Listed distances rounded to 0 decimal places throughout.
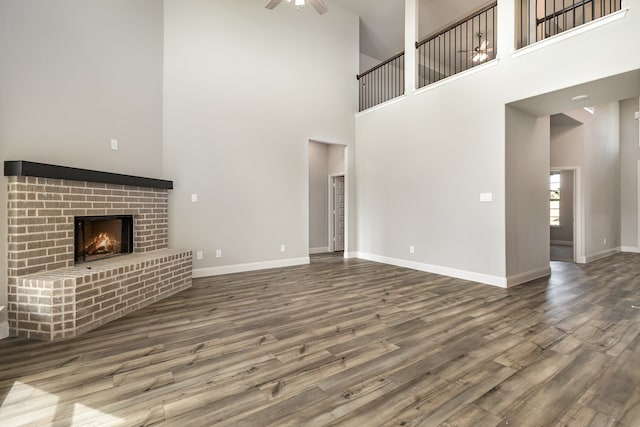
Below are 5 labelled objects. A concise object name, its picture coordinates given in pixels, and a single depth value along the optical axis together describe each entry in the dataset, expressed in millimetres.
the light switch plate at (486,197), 4355
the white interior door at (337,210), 7887
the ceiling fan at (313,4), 3562
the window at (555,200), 9367
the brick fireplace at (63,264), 2588
